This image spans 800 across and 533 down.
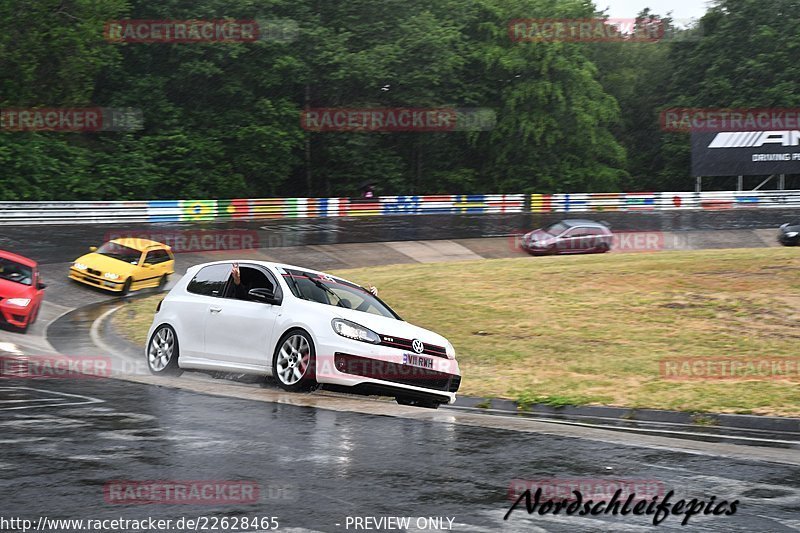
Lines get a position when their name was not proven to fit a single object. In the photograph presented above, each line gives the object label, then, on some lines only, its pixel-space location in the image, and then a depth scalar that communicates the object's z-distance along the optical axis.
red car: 19.03
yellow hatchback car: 27.52
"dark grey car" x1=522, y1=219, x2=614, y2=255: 38.03
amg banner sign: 59.06
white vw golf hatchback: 11.05
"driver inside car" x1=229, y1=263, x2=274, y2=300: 12.41
